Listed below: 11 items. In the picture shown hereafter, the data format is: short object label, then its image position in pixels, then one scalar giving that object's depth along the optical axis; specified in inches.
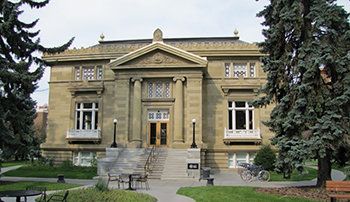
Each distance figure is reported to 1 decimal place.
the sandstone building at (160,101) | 1200.2
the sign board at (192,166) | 956.0
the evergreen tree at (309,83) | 616.4
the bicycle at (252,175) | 943.0
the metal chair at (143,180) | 735.1
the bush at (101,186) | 573.6
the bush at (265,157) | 1071.6
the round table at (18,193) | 445.7
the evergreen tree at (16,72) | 714.2
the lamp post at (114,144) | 1124.4
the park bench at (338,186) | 536.7
